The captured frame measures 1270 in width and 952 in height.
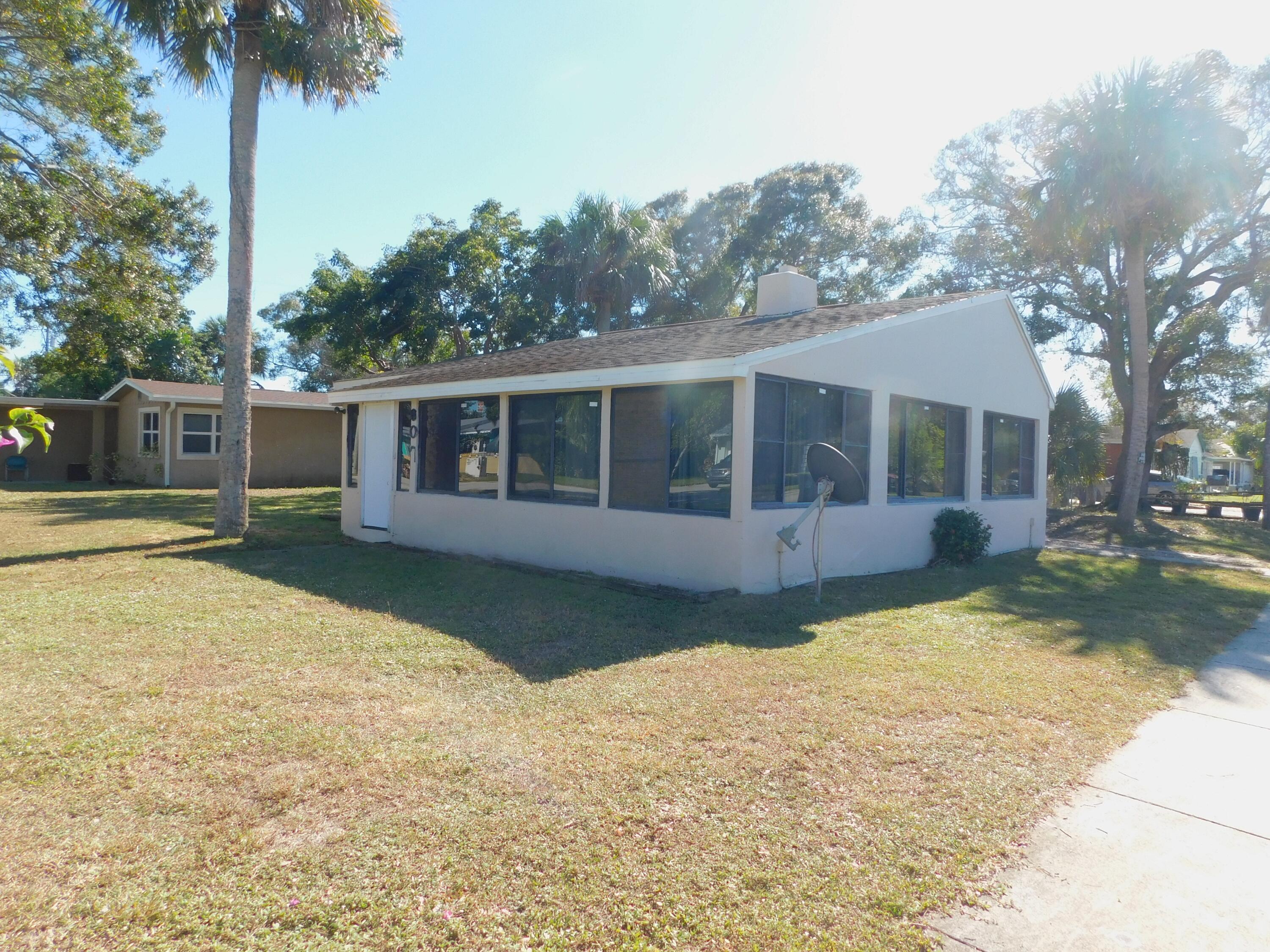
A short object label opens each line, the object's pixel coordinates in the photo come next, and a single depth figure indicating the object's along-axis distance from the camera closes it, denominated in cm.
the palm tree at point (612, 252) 2014
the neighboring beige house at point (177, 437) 2345
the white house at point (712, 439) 859
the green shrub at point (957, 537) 1141
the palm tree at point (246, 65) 1162
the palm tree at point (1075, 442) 2156
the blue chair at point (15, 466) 2445
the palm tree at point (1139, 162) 1661
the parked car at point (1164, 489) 2473
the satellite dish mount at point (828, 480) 840
